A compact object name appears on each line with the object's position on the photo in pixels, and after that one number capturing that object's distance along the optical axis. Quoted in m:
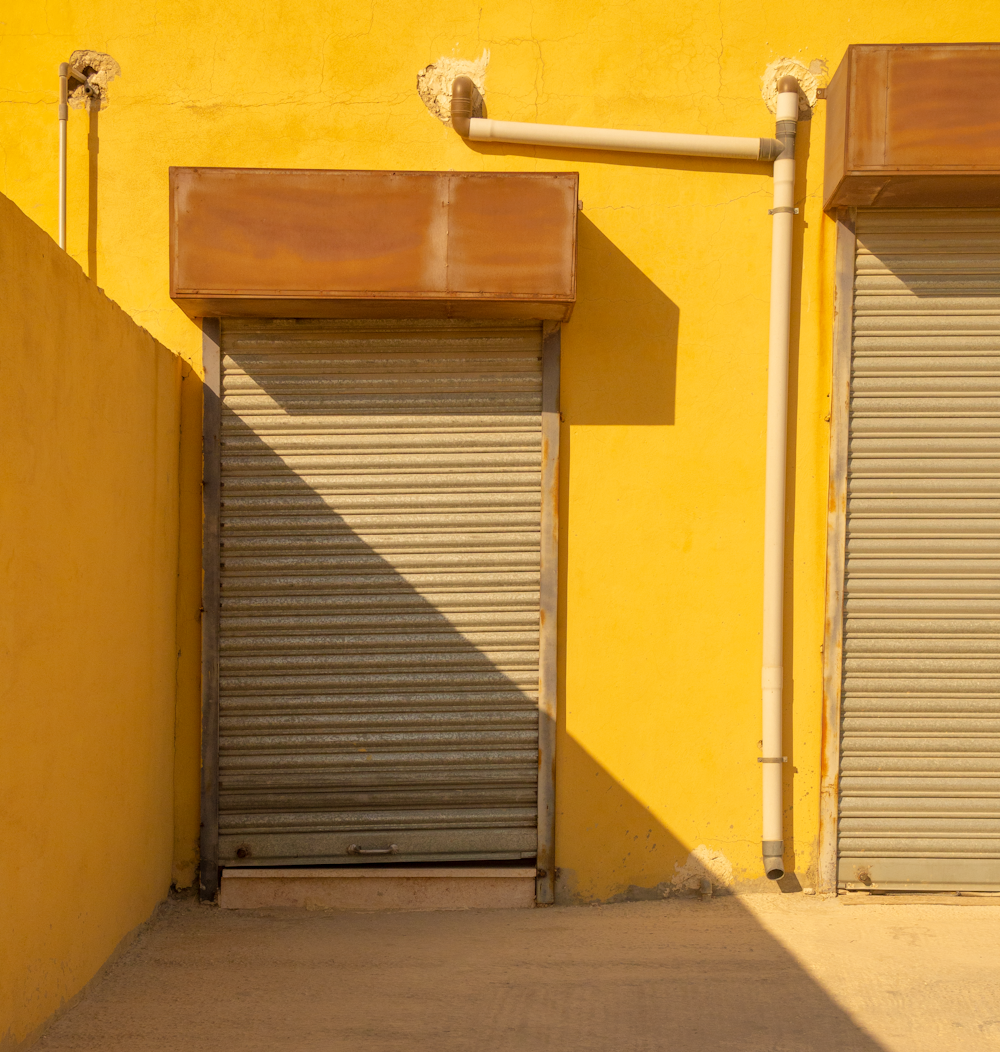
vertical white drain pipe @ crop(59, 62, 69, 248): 5.02
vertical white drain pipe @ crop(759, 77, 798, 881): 5.04
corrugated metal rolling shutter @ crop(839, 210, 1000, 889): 5.07
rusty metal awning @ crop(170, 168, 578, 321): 4.66
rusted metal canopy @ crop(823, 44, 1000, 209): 4.61
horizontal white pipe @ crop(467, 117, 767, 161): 5.04
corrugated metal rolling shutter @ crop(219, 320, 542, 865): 5.11
